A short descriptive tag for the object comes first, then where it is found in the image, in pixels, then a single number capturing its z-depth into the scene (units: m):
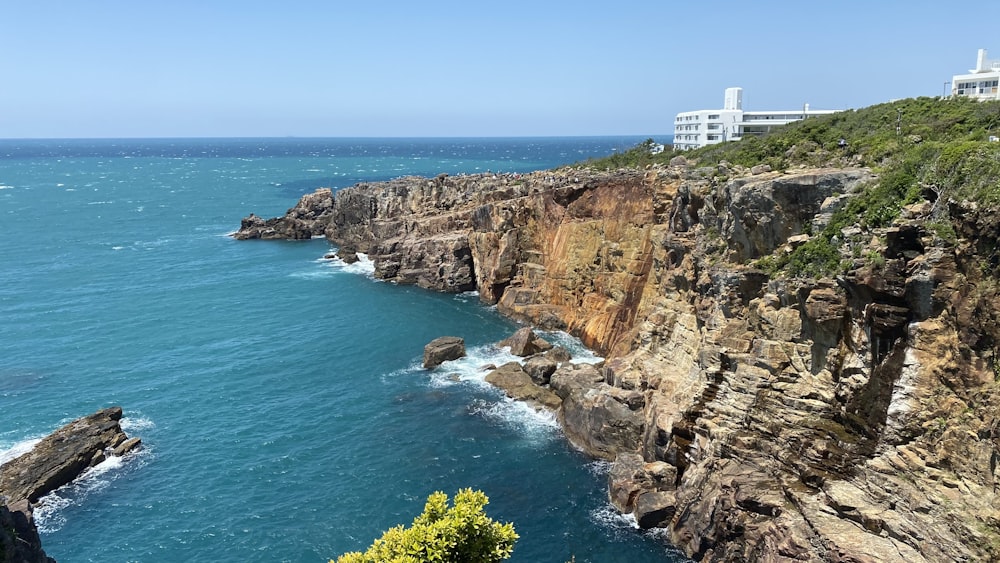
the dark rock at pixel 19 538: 25.91
